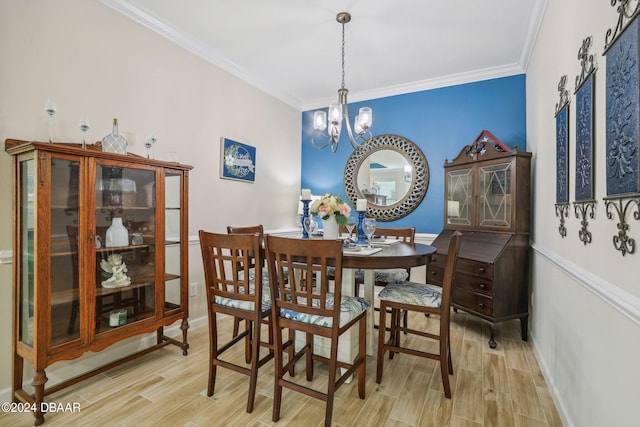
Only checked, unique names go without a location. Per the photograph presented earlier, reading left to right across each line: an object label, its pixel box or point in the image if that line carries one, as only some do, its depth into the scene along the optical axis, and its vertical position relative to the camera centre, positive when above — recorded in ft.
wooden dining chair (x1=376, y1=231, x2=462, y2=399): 6.10 -1.88
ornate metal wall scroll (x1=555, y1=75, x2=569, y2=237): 5.61 +1.07
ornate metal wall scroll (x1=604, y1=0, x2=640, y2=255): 3.13 +1.01
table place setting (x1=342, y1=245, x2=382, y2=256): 6.08 -0.78
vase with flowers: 7.18 +0.01
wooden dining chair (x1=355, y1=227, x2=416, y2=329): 8.69 -1.76
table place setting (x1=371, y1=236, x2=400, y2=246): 7.80 -0.77
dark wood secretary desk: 8.48 -0.82
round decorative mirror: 12.56 +1.52
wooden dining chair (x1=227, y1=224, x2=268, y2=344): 8.06 -0.53
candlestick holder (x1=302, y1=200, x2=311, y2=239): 8.23 +0.02
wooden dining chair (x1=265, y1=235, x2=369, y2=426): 5.04 -1.72
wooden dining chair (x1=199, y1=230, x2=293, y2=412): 5.68 -1.62
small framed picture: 10.62 +1.84
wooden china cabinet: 5.47 -0.82
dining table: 5.73 -0.97
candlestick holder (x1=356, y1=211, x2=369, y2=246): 7.61 -0.43
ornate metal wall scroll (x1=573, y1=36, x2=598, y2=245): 4.41 +1.08
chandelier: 8.37 +2.62
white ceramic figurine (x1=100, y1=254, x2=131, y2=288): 6.54 -1.26
